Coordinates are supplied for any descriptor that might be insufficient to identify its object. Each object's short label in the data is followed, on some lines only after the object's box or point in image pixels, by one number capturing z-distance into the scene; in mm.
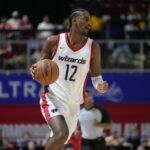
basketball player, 9938
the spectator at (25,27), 20016
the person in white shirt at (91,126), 13501
